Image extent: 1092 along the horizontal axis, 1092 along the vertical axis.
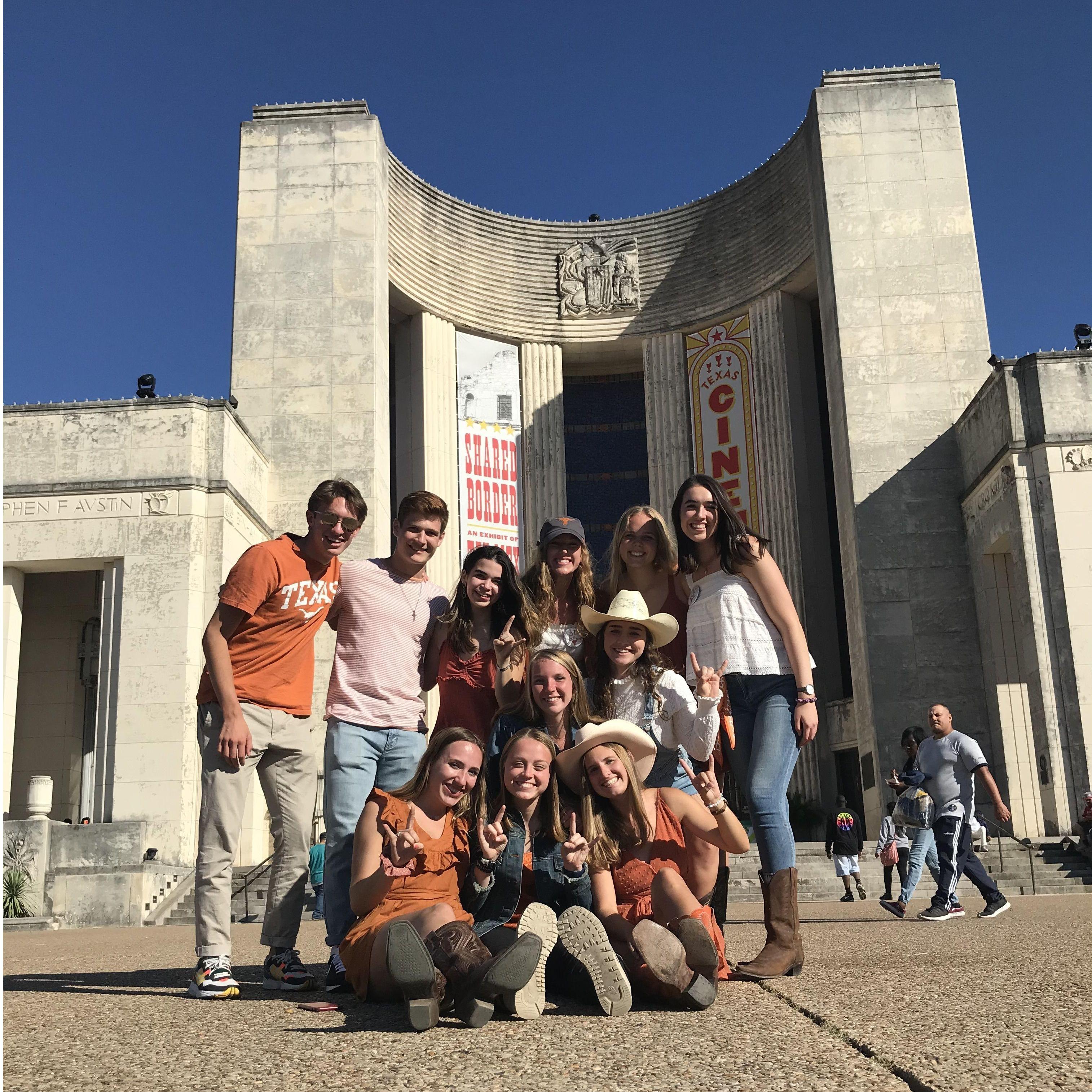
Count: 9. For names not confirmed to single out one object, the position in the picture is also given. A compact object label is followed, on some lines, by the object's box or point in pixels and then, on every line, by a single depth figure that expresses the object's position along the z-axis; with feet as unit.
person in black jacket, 41.37
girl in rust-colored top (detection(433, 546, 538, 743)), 15.28
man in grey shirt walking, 27.63
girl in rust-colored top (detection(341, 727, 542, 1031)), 10.21
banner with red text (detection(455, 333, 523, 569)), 85.66
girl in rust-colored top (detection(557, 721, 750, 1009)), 11.13
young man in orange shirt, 14.43
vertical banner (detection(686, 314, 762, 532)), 86.33
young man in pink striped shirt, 15.15
